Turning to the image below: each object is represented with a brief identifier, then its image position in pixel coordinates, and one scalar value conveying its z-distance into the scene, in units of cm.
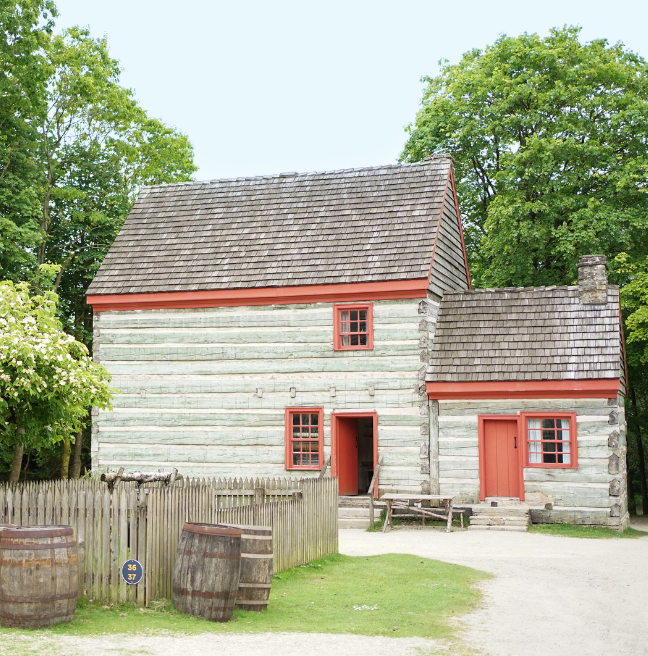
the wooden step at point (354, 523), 1992
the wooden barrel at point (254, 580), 1007
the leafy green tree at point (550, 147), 2756
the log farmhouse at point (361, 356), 2011
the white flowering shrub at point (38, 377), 1308
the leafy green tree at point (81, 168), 3062
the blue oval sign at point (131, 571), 989
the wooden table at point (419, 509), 1895
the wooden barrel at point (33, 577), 865
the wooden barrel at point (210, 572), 945
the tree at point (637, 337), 2462
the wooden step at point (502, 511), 1941
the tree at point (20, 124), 2658
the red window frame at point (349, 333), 2125
